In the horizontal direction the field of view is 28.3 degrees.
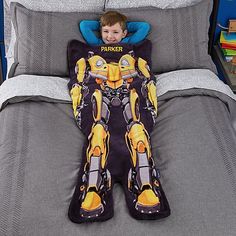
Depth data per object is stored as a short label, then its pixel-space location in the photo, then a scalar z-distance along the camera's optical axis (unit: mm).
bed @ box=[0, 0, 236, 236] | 1656
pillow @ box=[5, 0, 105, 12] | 2516
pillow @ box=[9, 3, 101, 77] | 2404
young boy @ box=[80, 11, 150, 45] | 2393
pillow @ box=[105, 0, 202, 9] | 2594
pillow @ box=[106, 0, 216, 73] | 2490
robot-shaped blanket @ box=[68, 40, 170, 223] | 1704
